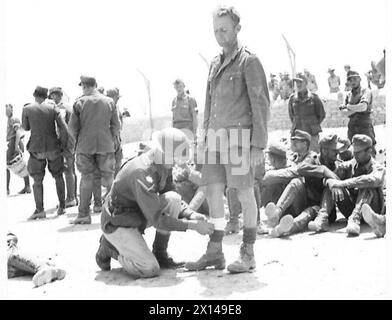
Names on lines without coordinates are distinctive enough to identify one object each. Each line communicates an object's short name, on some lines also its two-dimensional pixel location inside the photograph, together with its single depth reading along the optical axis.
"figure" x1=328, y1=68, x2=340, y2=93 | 20.39
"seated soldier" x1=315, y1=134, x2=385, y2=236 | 4.96
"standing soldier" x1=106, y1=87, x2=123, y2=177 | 8.08
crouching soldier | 3.58
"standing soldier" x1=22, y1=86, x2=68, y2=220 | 6.92
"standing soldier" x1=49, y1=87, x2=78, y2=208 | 7.74
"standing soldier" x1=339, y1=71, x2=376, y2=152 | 7.33
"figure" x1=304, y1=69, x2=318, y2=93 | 19.09
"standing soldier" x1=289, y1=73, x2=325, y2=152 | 7.80
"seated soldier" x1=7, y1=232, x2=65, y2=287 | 3.81
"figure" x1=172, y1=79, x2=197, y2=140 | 9.60
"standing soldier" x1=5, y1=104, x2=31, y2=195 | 9.84
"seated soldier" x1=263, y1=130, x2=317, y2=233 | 5.29
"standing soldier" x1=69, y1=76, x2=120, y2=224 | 6.43
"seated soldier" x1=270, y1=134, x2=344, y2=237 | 5.16
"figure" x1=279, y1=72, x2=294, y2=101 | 19.66
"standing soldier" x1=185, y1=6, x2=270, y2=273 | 3.68
